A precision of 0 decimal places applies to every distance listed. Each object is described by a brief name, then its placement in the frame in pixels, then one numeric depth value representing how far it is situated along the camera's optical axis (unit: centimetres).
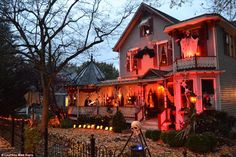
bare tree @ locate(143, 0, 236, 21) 627
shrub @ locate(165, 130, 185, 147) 1018
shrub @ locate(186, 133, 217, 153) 952
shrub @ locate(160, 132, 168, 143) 1071
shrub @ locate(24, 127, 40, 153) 631
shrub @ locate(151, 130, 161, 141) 1142
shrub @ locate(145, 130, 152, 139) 1176
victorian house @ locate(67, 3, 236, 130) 1336
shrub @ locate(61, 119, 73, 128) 1698
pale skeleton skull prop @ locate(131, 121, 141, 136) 558
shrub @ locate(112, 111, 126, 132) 1414
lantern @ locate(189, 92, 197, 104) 1198
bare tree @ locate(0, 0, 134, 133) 1297
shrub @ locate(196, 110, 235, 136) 1144
